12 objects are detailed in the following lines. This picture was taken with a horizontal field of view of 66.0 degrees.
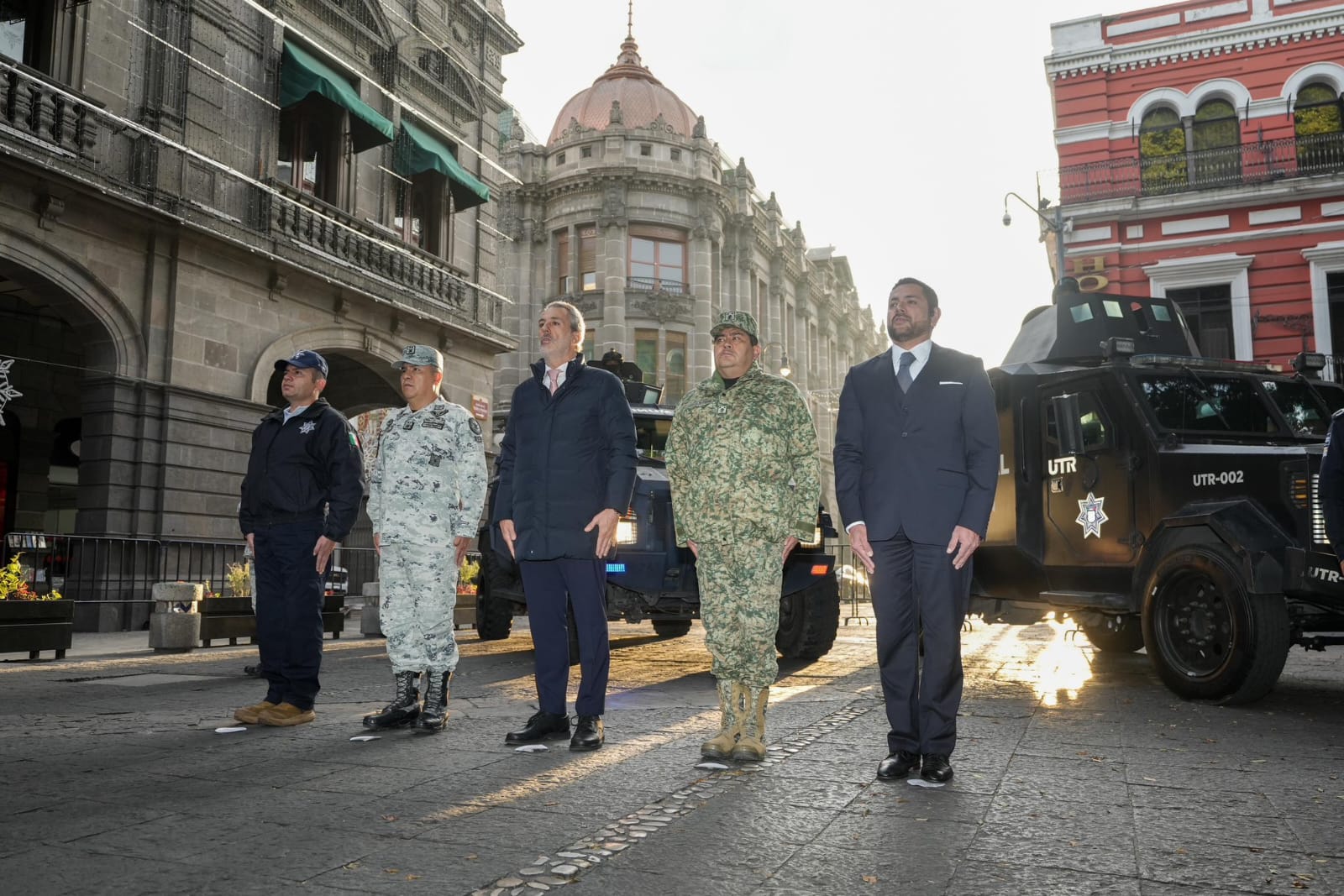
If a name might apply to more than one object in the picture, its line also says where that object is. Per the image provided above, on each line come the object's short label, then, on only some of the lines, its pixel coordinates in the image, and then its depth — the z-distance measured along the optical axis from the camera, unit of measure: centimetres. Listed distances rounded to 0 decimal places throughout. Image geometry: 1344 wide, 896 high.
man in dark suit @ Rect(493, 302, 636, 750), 494
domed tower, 3484
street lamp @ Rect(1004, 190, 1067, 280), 2094
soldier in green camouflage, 456
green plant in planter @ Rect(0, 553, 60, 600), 944
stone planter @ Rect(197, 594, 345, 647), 1102
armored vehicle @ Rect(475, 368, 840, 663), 802
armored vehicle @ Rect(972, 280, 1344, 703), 607
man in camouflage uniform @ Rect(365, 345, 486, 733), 539
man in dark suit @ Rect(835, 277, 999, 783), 431
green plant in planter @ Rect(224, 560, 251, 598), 1220
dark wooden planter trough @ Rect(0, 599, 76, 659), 921
